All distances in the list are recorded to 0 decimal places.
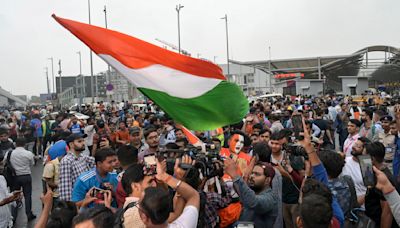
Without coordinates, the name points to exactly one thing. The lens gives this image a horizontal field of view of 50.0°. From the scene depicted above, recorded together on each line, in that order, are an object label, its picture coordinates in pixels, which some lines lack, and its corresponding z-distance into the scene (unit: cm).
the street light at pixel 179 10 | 4379
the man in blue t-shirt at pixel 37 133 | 1513
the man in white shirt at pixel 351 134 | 734
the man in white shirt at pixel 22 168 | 754
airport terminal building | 4706
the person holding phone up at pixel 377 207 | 361
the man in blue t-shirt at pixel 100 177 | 464
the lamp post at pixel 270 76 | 5573
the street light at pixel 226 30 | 5484
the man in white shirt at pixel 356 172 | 490
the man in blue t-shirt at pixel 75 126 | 1199
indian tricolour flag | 482
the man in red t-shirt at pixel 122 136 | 1027
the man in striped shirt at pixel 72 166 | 559
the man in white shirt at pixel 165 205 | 274
